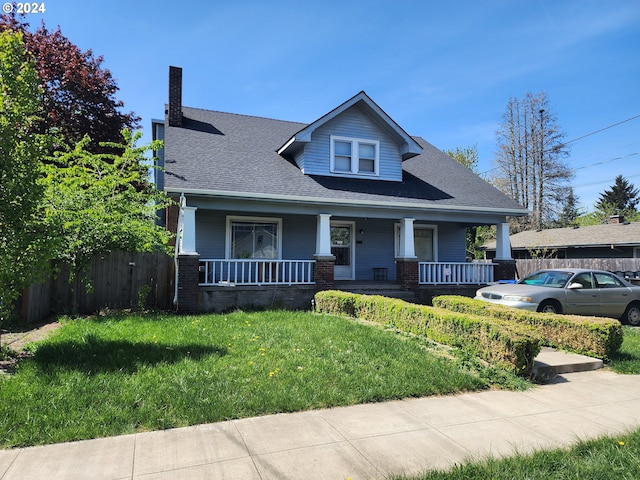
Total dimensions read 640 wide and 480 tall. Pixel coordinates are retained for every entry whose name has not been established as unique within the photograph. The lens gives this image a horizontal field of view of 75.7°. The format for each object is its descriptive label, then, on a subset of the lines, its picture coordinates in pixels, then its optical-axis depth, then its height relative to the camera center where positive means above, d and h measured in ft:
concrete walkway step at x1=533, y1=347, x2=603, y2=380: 20.17 -5.51
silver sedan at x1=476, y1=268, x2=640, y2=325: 33.98 -2.99
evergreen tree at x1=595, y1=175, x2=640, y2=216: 170.40 +27.02
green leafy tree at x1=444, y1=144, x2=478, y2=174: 121.95 +30.82
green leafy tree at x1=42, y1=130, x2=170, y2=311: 28.60 +3.65
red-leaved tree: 61.72 +25.78
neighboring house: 80.84 +3.63
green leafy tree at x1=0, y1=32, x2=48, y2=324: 17.58 +3.72
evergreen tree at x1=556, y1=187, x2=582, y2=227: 131.54 +17.88
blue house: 38.24 +5.36
